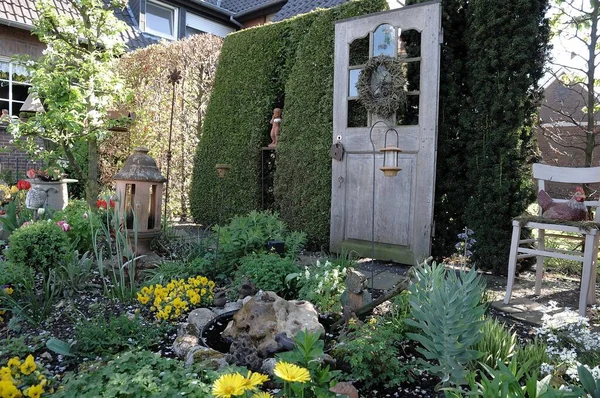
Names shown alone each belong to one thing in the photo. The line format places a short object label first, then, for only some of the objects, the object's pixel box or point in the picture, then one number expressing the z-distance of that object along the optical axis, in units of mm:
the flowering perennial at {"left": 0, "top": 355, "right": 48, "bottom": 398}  1582
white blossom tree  4723
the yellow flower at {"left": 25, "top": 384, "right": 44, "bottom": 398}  1583
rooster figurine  2984
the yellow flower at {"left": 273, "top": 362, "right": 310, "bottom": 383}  1043
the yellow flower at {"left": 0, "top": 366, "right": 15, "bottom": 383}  1634
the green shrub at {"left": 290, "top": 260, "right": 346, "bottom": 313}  2586
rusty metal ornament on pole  4559
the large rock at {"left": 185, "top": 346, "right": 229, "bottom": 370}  1794
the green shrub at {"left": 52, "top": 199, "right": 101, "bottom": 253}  3863
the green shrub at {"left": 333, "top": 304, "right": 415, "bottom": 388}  1800
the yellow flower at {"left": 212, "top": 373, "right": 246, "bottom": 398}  1006
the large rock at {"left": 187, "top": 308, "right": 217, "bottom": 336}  2364
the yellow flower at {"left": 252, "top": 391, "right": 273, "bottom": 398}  1062
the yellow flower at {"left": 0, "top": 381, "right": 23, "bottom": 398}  1526
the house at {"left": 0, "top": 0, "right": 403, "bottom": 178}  8062
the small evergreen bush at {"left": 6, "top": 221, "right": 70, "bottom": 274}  2816
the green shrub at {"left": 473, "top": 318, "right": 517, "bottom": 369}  1853
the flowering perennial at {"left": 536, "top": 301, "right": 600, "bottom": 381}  1703
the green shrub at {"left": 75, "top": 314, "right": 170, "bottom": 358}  2119
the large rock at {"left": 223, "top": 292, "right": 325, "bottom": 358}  2094
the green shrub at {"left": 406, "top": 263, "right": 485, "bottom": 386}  1377
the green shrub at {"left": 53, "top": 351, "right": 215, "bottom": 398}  1406
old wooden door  3936
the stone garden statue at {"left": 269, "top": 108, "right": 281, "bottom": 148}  5250
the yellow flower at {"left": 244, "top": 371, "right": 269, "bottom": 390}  1053
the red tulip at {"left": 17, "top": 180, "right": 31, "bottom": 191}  5145
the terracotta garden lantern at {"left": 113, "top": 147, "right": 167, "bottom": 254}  3879
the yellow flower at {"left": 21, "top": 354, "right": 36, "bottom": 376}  1742
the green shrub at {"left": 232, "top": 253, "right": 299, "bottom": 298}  2875
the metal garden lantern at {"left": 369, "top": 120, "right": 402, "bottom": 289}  3076
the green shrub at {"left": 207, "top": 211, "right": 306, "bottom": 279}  3395
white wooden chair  2775
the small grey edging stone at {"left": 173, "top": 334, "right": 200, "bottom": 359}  2061
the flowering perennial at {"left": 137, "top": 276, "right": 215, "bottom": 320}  2566
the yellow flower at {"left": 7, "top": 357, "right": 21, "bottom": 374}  1766
